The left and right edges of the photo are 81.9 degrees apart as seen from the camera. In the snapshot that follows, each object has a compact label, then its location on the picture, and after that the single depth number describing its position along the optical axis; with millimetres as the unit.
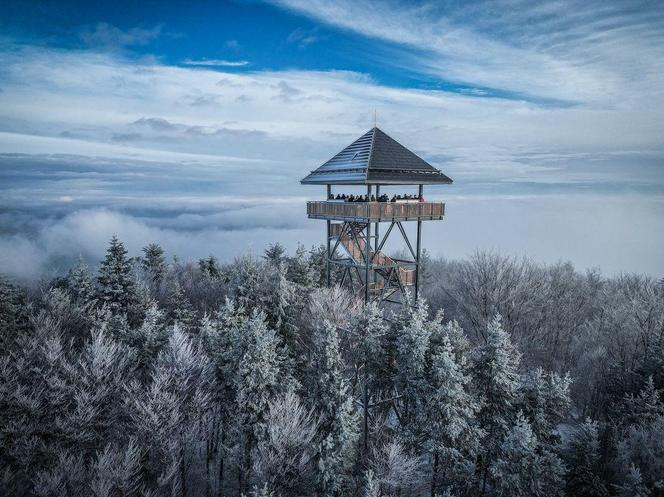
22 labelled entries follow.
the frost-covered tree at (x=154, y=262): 42534
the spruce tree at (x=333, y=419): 14719
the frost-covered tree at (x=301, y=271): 27766
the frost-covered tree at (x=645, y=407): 16422
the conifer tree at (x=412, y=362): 15477
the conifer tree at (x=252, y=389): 16812
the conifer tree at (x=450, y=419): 14711
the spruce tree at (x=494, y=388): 15078
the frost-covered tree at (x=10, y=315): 22469
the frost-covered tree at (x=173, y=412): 16672
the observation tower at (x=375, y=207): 21188
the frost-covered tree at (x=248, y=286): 22344
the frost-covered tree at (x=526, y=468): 13656
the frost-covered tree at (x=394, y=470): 15148
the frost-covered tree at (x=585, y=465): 14266
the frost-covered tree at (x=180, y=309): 28766
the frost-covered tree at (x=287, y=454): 14914
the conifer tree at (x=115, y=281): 26797
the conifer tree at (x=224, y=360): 17688
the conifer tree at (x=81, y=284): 27953
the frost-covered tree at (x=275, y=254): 33056
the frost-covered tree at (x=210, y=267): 42472
